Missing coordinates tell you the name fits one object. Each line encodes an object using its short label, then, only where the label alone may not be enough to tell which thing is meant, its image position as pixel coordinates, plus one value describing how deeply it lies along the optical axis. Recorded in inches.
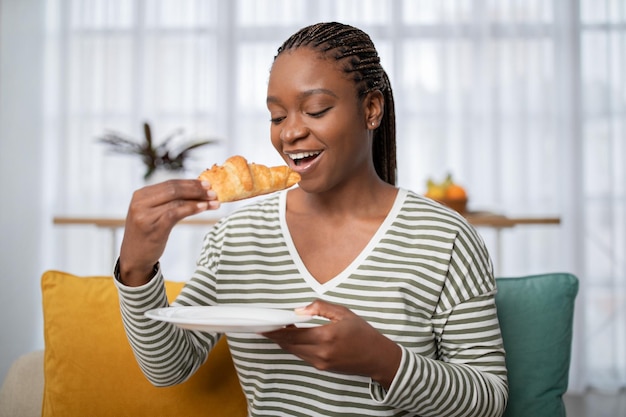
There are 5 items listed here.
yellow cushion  60.6
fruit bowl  135.8
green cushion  58.7
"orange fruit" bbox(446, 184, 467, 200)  135.6
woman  45.1
